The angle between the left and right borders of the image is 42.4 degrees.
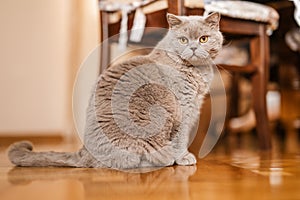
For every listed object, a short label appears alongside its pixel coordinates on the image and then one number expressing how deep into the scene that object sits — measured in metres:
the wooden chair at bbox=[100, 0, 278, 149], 1.46
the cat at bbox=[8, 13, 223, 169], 1.02
